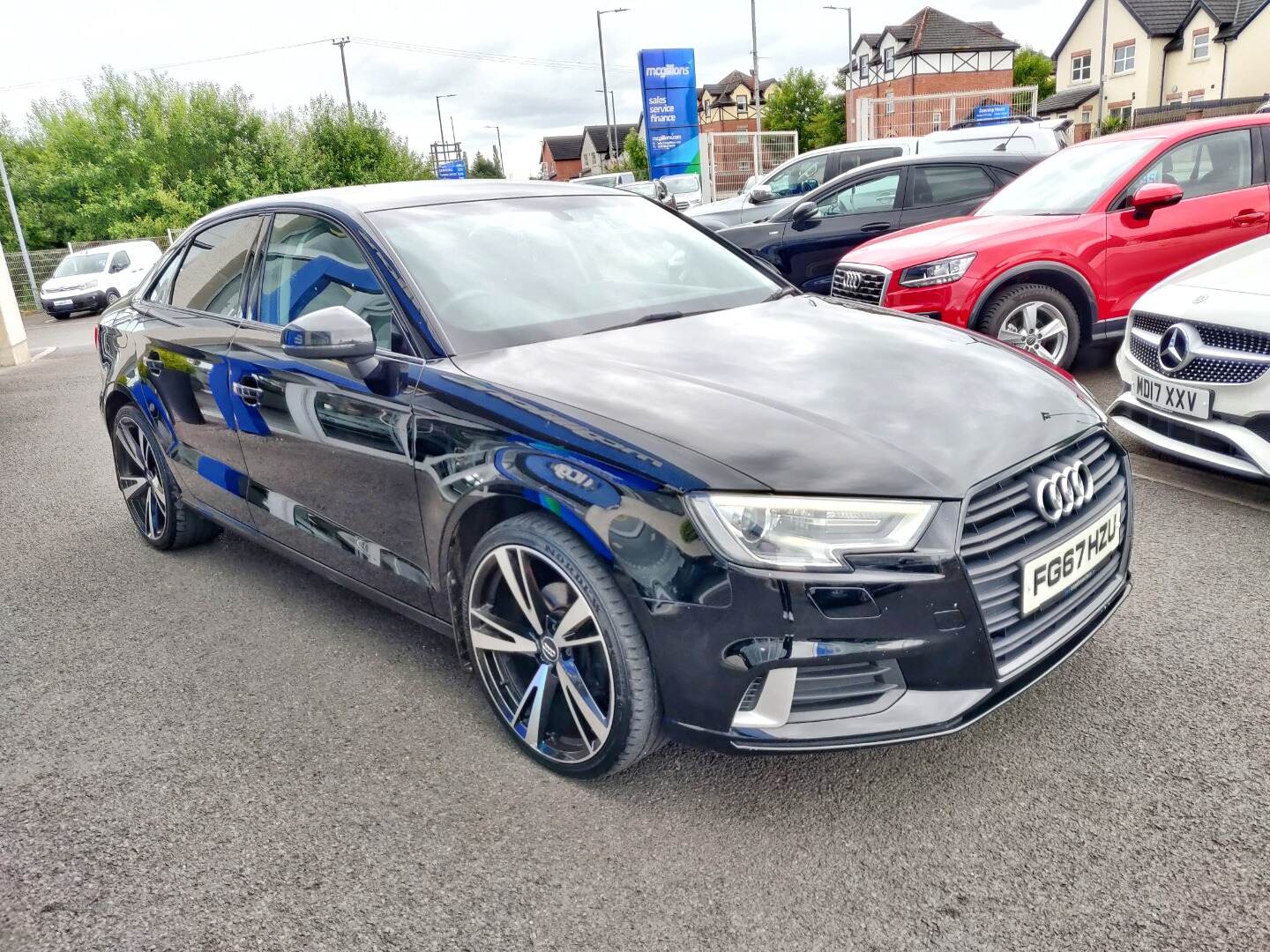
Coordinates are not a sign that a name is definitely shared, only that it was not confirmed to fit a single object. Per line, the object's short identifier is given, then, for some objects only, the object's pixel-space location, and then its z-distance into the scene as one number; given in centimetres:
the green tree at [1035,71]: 7488
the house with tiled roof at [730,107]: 8825
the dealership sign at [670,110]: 2691
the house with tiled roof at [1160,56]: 4594
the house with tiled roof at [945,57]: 6325
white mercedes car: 405
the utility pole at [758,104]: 2464
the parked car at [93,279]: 2256
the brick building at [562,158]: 12684
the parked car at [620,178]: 3250
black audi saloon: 217
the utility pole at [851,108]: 5252
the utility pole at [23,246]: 2738
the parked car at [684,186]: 2614
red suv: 648
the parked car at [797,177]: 1253
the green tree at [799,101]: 6325
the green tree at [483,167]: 10656
